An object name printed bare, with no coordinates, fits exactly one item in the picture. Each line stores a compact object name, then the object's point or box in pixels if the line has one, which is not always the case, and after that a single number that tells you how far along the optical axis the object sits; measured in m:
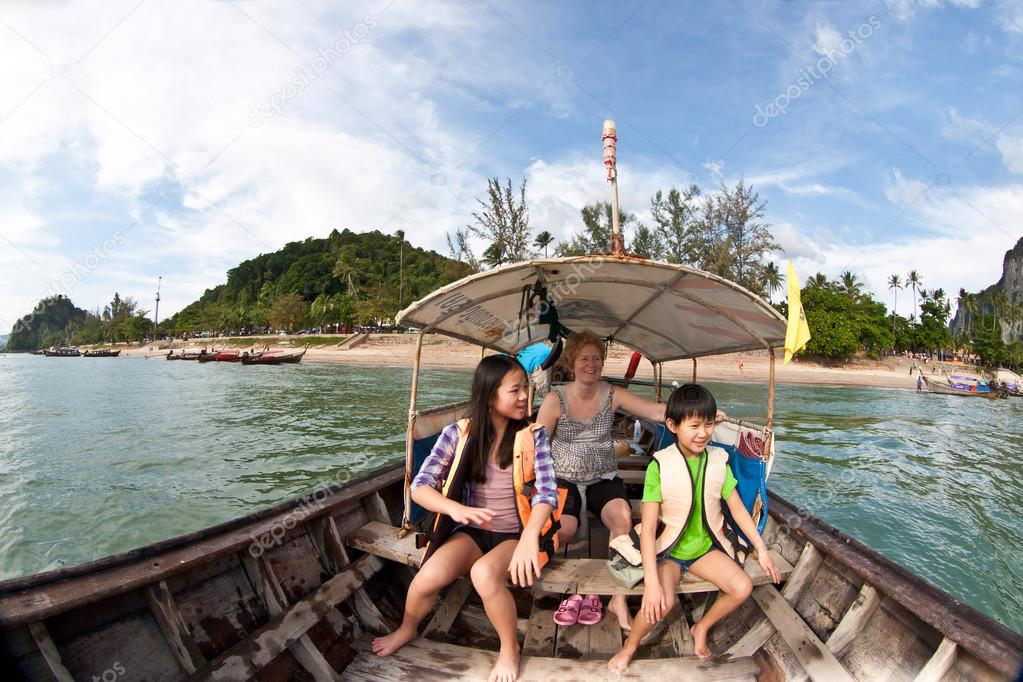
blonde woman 3.39
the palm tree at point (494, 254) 38.78
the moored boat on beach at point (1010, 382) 32.35
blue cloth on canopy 6.43
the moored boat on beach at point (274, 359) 39.97
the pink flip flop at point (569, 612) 2.93
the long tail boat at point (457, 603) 1.95
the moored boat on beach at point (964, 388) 29.86
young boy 2.53
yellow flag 2.50
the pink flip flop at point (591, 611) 2.95
